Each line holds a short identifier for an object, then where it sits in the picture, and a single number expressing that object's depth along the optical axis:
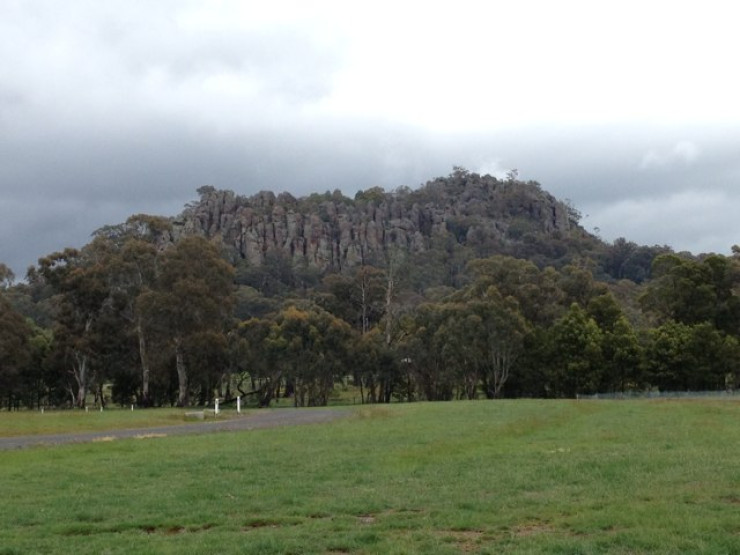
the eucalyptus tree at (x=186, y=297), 70.75
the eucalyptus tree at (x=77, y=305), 73.31
